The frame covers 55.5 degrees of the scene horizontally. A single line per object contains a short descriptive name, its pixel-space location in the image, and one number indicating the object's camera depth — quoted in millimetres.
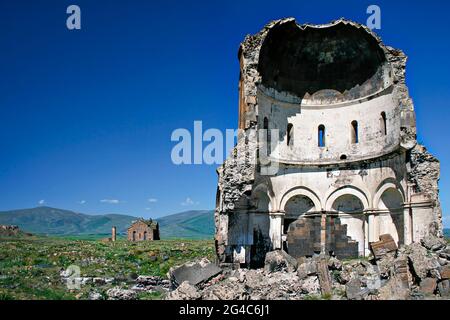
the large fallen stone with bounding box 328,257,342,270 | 15315
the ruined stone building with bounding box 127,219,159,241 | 43375
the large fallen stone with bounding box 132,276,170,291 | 14241
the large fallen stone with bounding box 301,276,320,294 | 13395
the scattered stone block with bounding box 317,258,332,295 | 13266
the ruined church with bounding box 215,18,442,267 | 18078
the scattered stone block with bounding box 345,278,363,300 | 11663
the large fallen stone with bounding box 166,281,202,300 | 11325
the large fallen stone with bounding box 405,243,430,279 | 12484
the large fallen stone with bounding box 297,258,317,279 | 14578
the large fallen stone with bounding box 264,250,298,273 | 16562
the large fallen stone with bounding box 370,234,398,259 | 16844
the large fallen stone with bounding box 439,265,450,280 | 11719
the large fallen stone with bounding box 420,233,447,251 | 14586
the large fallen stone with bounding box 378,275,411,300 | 11094
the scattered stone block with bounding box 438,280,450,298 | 11383
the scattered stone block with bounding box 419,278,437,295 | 11773
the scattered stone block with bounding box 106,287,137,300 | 12492
